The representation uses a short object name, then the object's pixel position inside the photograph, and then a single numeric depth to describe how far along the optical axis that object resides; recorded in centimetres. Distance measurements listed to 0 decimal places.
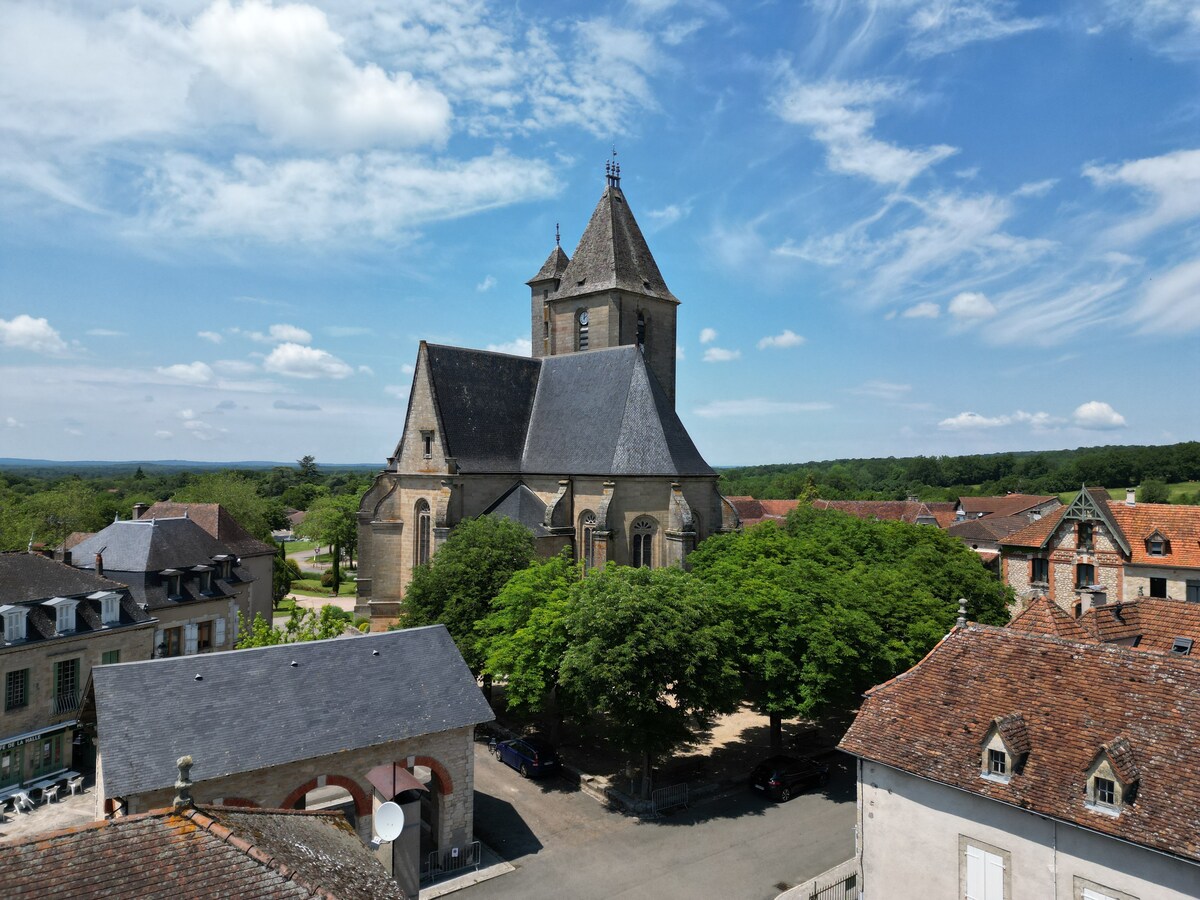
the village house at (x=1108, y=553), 3612
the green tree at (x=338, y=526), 6519
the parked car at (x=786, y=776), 2355
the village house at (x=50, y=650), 2356
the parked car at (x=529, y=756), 2478
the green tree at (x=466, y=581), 2891
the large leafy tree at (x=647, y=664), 2166
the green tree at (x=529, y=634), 2355
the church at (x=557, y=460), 3641
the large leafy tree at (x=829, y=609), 2330
